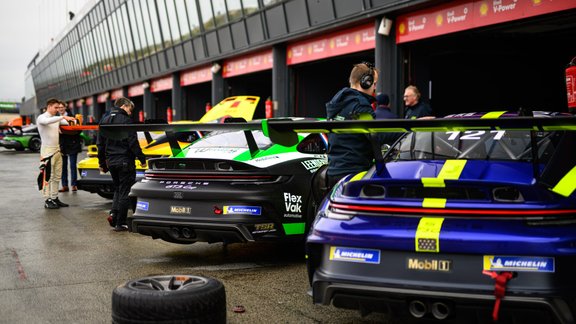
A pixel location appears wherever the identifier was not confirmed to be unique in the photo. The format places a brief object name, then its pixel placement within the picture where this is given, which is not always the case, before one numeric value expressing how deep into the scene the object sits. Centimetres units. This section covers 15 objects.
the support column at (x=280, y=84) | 2281
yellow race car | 1105
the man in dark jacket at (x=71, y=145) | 1405
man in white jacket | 1188
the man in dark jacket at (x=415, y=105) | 952
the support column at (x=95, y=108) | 5628
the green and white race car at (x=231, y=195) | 626
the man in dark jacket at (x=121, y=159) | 887
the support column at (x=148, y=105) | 3953
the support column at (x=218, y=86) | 2831
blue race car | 347
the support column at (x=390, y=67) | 1689
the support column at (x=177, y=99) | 3359
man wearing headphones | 556
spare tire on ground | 370
